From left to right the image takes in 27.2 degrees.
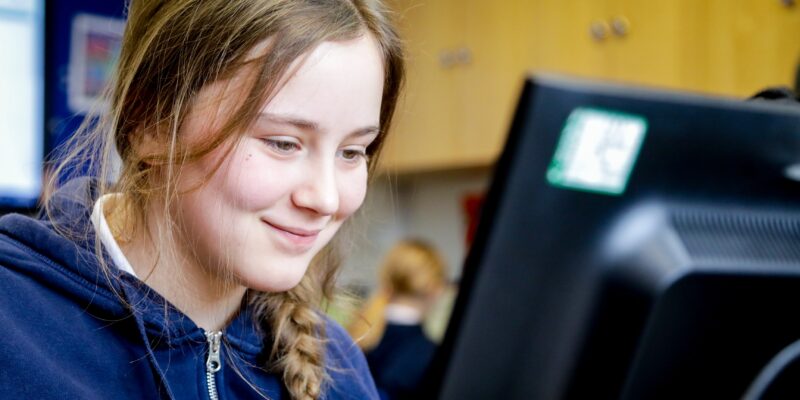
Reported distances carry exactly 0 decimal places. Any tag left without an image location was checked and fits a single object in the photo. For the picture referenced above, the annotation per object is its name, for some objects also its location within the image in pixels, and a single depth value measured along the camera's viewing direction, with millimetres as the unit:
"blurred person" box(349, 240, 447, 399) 2955
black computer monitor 941
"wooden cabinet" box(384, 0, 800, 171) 3081
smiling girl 1147
